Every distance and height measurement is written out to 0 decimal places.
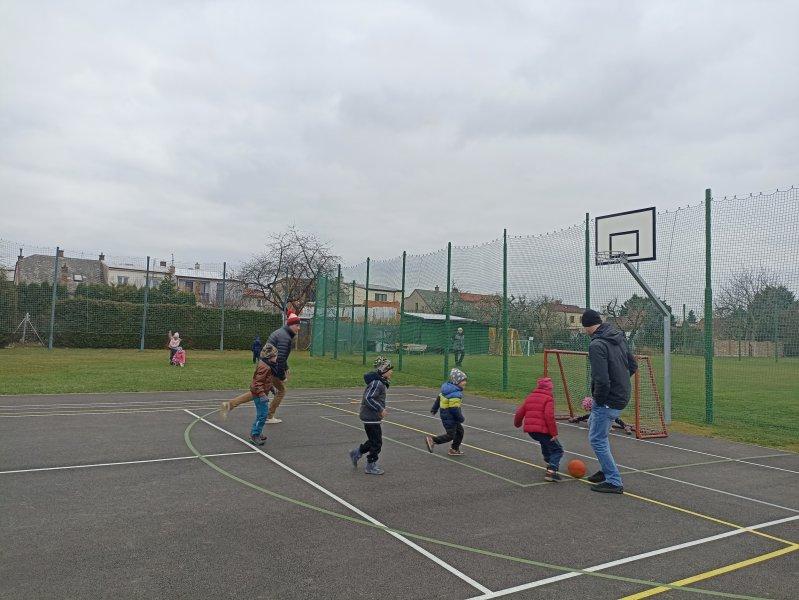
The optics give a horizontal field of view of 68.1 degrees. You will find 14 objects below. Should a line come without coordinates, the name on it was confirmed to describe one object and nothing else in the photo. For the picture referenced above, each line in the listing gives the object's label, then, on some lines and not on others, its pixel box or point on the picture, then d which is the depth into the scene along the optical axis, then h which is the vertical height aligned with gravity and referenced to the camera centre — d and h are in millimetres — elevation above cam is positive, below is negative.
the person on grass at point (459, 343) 20141 -174
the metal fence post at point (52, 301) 29223 +1246
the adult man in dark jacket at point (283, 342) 10234 -160
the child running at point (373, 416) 7414 -1018
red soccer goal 10953 -1170
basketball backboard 12742 +2369
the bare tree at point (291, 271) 44750 +4654
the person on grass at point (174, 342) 23578 -492
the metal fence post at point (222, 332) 33781 -57
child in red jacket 7283 -1027
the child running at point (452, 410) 8367 -1027
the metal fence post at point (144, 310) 31609 +1011
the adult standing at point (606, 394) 6781 -600
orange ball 7305 -1573
